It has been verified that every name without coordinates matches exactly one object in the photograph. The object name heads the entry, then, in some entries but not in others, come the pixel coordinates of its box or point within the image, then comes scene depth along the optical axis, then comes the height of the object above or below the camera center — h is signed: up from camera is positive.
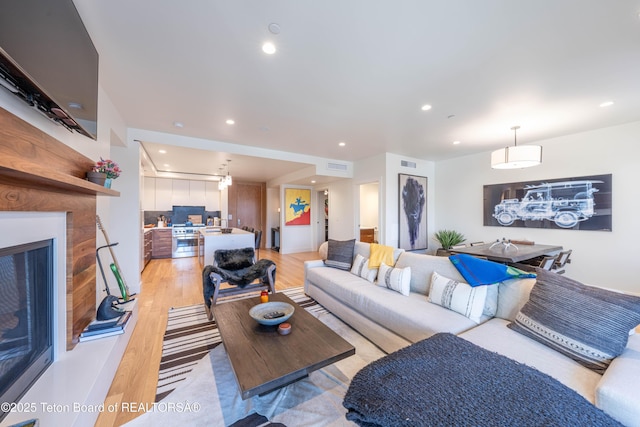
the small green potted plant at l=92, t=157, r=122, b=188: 2.03 +0.38
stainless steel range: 6.54 -0.78
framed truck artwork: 3.89 +0.16
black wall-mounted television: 1.00 +0.81
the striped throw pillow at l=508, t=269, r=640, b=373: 1.28 -0.64
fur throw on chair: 2.88 -0.84
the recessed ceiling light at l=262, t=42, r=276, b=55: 1.91 +1.37
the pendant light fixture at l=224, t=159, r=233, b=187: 5.23 +0.74
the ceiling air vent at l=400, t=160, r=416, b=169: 5.68 +1.19
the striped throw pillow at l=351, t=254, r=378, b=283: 2.96 -0.74
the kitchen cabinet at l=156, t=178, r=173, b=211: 6.77 +0.54
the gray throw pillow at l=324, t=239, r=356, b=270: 3.40 -0.62
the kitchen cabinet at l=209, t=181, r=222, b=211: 7.36 +0.52
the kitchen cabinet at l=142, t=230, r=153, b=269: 5.48 -0.81
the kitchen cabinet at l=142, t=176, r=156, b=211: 6.51 +0.52
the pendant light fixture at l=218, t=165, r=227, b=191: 5.46 +0.71
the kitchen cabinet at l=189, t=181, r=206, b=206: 7.17 +0.60
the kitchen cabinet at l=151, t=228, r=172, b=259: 6.31 -0.82
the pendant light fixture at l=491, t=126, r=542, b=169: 3.31 +0.80
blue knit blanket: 0.89 -0.77
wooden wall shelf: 0.93 +0.17
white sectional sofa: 1.06 -0.85
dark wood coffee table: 1.34 -0.92
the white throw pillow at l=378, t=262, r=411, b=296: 2.46 -0.72
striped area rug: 1.86 -1.29
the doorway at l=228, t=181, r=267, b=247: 8.08 +0.30
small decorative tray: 1.82 -0.84
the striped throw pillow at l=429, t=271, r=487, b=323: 1.91 -0.72
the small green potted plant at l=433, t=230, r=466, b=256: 5.73 -0.65
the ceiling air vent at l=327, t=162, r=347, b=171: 5.91 +1.18
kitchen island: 4.39 -0.55
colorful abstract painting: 7.48 +0.21
